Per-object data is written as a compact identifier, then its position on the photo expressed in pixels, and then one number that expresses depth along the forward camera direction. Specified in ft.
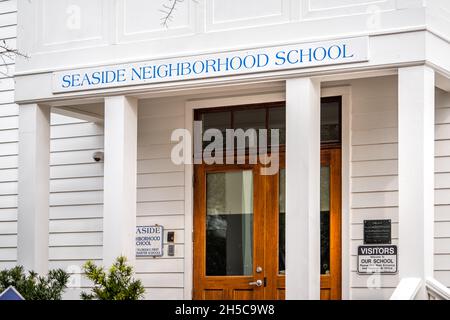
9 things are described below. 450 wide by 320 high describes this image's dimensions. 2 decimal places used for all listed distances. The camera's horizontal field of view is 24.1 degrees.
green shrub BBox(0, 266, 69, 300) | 38.37
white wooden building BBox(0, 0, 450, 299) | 35.27
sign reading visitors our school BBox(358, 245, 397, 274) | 39.60
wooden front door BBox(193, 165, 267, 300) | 43.01
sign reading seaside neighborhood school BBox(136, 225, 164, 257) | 45.06
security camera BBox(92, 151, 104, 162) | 46.42
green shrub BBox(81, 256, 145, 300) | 33.81
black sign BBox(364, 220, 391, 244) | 39.93
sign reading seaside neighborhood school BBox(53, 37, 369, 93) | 35.83
